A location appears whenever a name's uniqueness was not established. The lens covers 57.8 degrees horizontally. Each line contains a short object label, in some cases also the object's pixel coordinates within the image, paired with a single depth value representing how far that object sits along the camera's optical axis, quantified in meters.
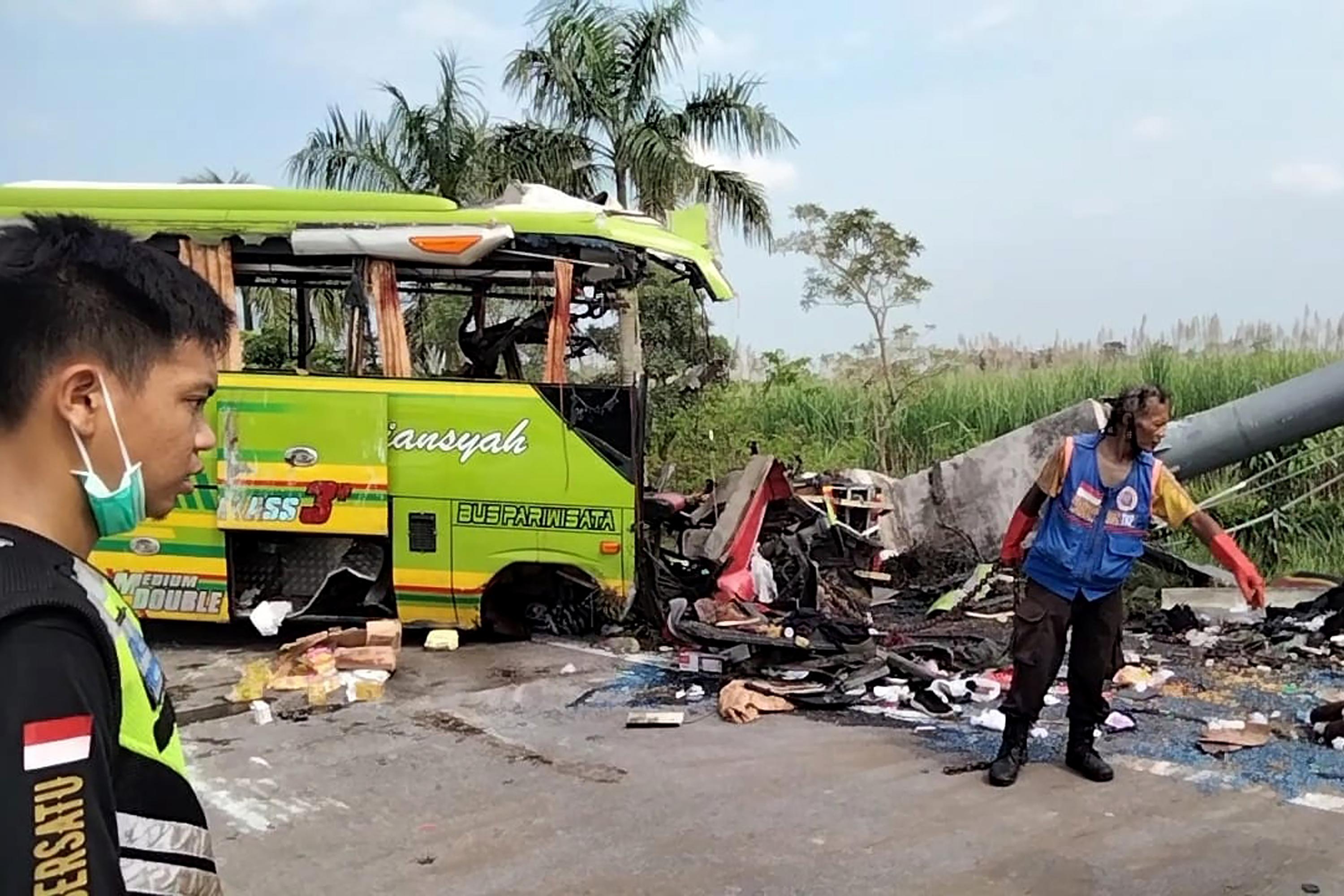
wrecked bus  7.59
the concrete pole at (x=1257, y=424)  10.33
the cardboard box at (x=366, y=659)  7.12
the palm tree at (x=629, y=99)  15.70
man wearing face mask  1.05
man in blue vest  5.31
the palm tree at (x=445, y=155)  15.91
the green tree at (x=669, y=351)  14.88
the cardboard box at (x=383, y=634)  7.28
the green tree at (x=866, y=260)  17.34
